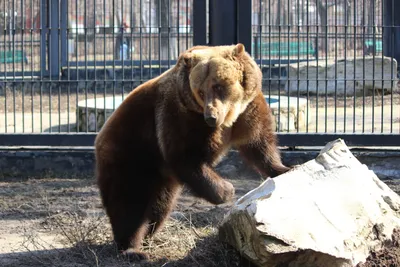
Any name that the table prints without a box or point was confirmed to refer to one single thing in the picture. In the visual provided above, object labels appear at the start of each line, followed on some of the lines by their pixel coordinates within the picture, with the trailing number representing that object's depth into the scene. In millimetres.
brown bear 5395
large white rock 4629
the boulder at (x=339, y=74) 15484
